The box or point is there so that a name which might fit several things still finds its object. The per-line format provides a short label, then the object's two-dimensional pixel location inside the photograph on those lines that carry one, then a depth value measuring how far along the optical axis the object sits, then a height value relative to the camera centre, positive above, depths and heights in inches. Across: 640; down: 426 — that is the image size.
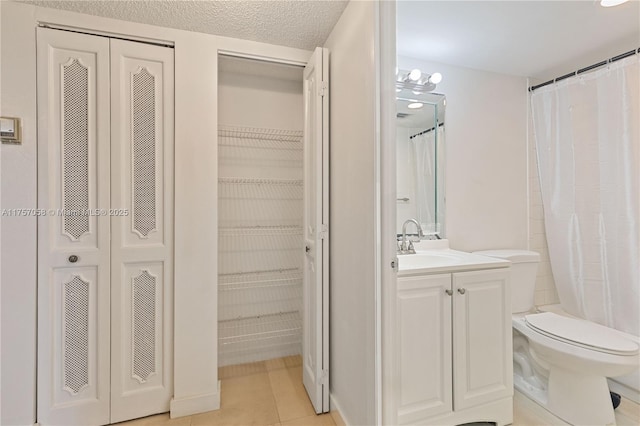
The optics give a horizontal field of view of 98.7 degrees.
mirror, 78.7 +14.4
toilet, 53.4 -30.6
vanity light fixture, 75.0 +37.2
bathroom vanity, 51.6 -25.2
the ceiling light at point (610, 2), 56.3 +43.9
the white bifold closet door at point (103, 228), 55.4 -2.7
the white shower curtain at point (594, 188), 68.5 +7.4
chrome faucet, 69.5 -7.1
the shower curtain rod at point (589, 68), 68.5 +40.4
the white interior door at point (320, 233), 61.4 -4.1
